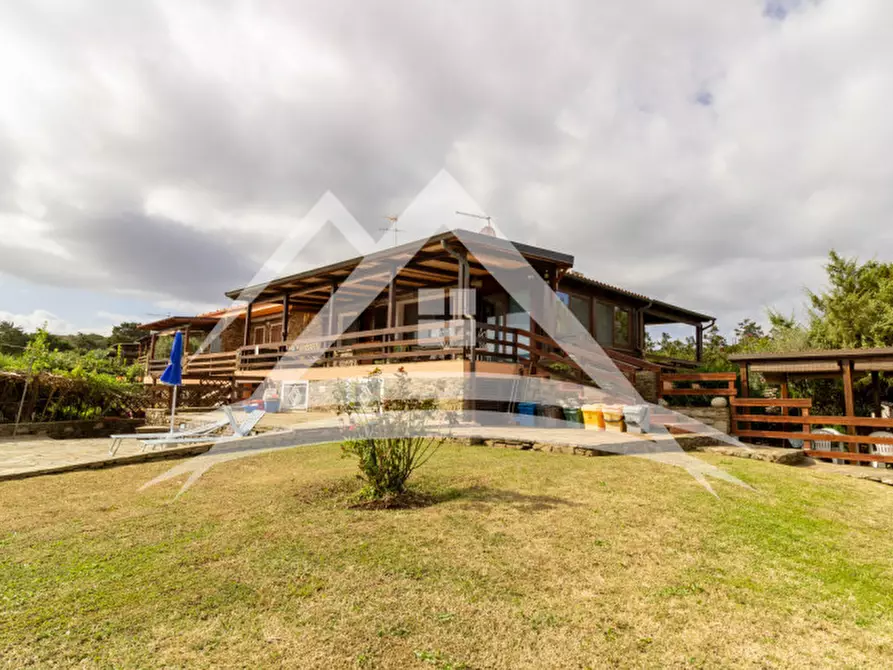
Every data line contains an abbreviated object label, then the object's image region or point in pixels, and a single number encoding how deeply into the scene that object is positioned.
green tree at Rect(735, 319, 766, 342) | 41.10
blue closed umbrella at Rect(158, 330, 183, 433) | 9.30
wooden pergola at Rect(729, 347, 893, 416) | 9.26
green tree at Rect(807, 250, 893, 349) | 16.16
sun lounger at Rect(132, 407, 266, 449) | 8.00
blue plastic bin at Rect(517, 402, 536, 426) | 11.43
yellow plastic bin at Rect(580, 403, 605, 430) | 10.35
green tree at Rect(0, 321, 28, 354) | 39.47
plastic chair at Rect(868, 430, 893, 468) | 9.20
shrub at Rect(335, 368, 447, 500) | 5.30
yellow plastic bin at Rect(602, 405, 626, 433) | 9.98
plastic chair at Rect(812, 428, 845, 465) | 10.28
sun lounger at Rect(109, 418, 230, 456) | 8.31
